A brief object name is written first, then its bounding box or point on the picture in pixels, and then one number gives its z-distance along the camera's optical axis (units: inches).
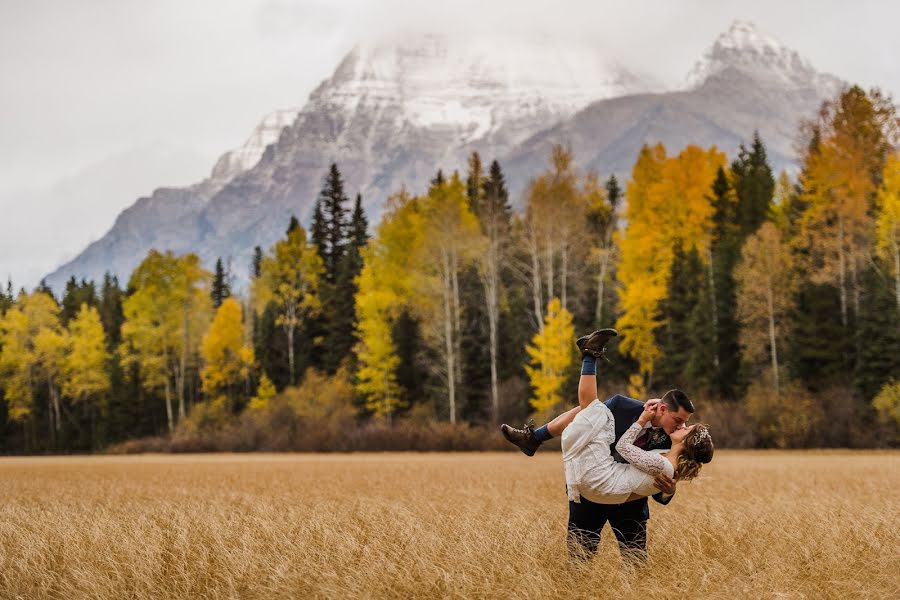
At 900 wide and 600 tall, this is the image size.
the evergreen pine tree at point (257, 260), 3467.0
